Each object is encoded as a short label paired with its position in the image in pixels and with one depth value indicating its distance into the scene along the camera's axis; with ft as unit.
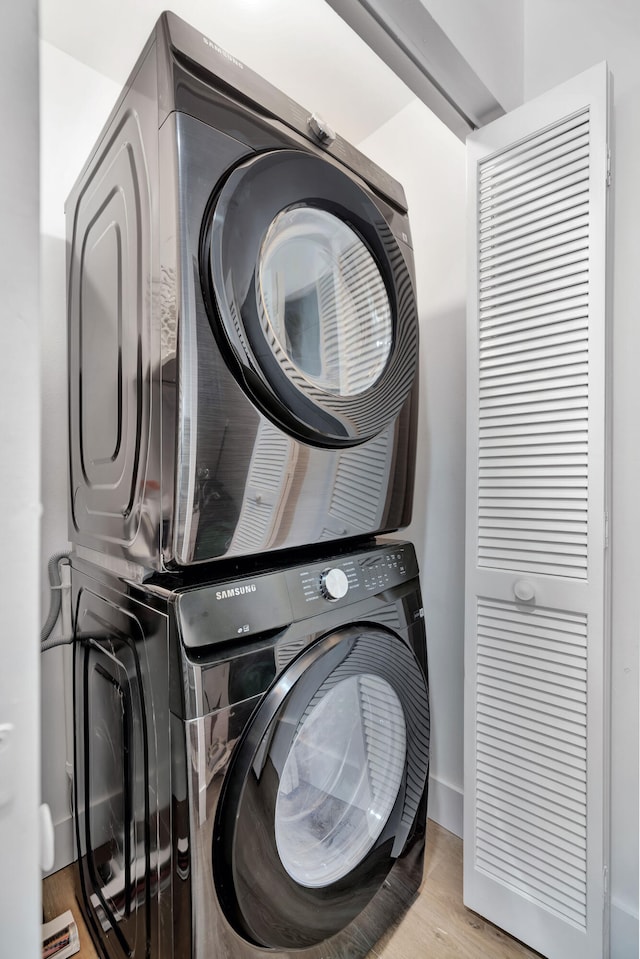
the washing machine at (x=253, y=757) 2.75
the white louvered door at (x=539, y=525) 3.78
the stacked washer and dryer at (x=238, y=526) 2.79
